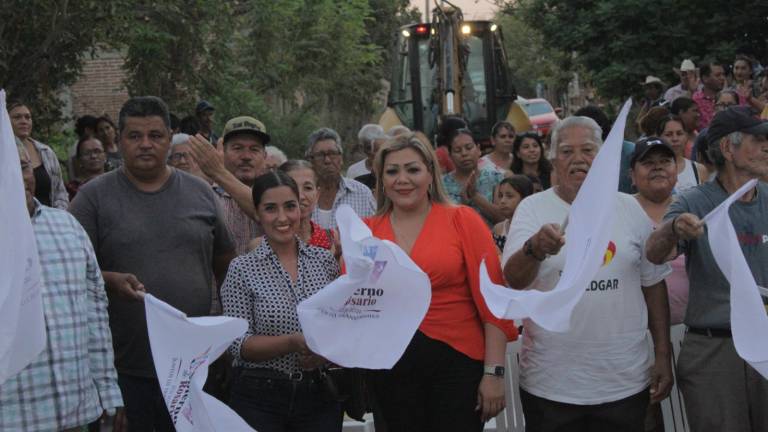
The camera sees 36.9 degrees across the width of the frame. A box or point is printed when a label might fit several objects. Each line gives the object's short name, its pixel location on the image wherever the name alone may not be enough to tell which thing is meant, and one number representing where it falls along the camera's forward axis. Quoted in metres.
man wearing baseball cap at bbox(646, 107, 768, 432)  5.43
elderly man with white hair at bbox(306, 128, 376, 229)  7.99
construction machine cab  18.55
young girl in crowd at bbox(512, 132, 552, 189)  10.38
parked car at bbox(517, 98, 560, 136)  34.81
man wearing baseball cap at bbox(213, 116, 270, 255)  7.00
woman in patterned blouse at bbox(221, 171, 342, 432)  5.34
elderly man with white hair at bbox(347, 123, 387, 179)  10.81
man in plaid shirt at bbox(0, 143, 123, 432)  4.80
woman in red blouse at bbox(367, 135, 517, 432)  5.30
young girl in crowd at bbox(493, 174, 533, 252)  8.77
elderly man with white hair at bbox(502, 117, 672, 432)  5.31
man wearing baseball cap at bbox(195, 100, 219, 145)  13.64
